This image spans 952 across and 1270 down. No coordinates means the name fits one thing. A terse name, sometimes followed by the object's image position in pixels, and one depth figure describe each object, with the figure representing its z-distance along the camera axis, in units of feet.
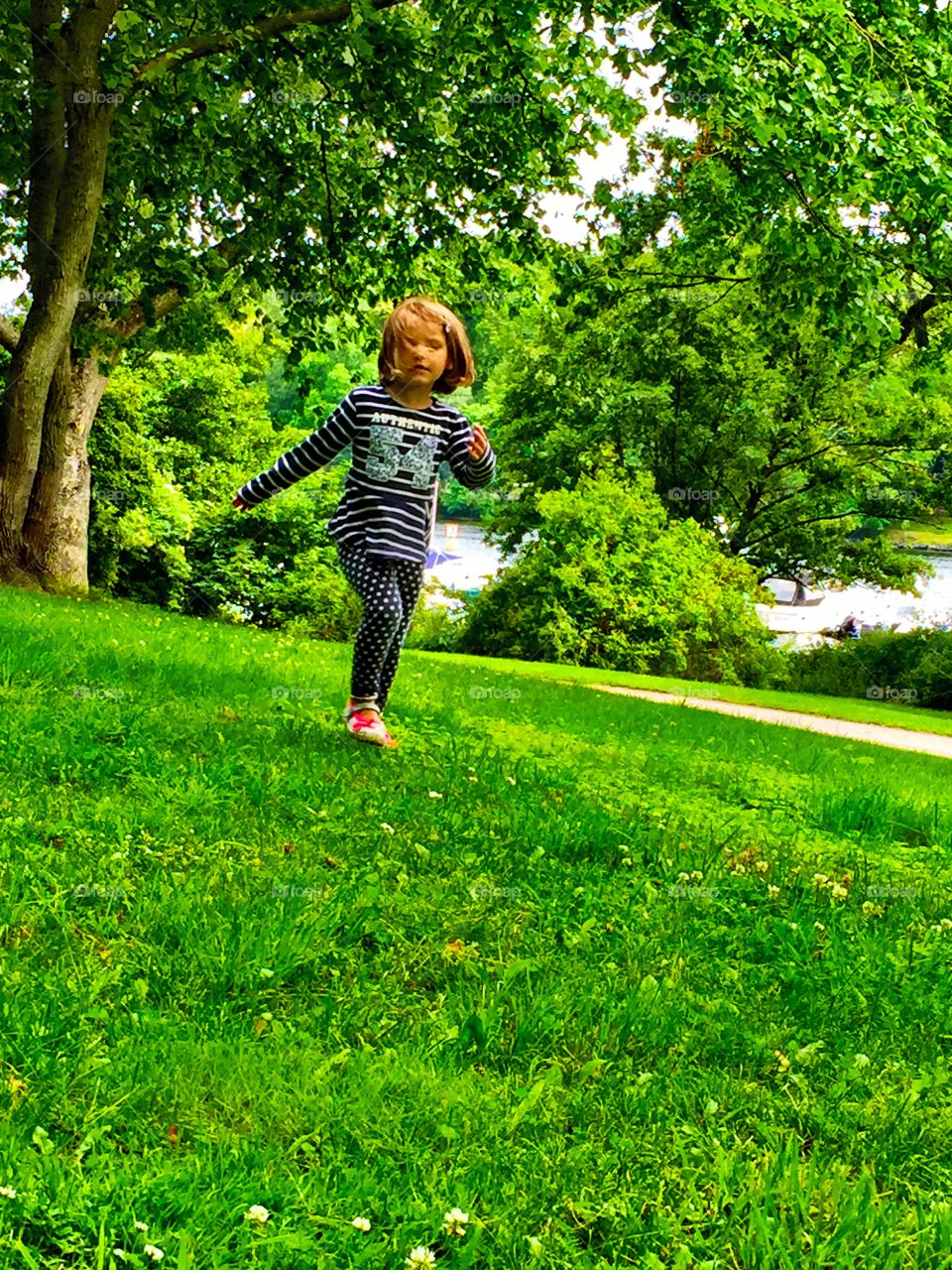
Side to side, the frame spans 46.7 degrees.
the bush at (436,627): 83.92
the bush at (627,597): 73.56
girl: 18.54
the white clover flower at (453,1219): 7.27
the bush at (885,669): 70.95
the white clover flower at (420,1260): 6.82
